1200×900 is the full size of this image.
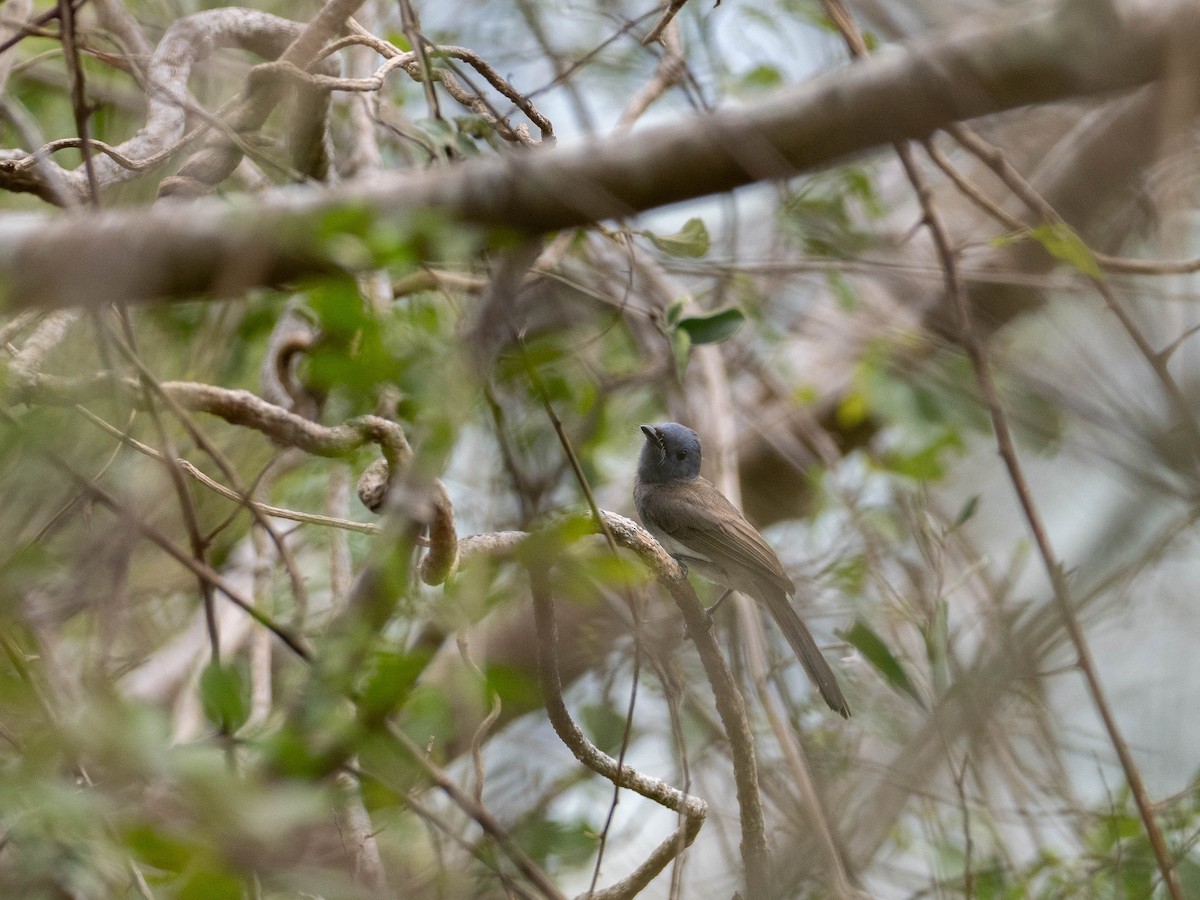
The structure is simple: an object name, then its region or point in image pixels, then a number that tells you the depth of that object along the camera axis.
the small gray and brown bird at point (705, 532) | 8.89
